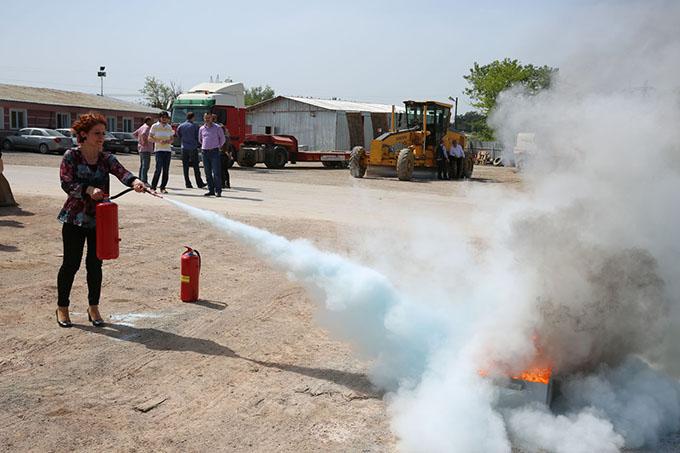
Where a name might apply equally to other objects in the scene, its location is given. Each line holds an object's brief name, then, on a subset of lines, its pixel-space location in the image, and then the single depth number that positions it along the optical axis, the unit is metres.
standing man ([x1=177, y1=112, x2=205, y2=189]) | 15.90
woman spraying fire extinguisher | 5.79
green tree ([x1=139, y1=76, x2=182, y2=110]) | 86.66
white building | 45.12
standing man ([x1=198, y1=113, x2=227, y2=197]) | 15.03
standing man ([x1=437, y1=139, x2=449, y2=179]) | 25.58
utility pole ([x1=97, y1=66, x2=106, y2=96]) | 65.94
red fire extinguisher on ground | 6.83
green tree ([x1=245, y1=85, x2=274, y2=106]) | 106.61
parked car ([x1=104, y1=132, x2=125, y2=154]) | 42.12
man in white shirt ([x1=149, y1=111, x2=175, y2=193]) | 14.86
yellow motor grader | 25.47
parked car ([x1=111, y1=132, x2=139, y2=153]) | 43.98
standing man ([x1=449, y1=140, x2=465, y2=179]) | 26.06
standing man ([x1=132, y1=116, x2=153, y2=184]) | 15.52
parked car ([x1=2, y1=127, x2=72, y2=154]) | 37.72
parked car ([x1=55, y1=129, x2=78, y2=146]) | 39.66
